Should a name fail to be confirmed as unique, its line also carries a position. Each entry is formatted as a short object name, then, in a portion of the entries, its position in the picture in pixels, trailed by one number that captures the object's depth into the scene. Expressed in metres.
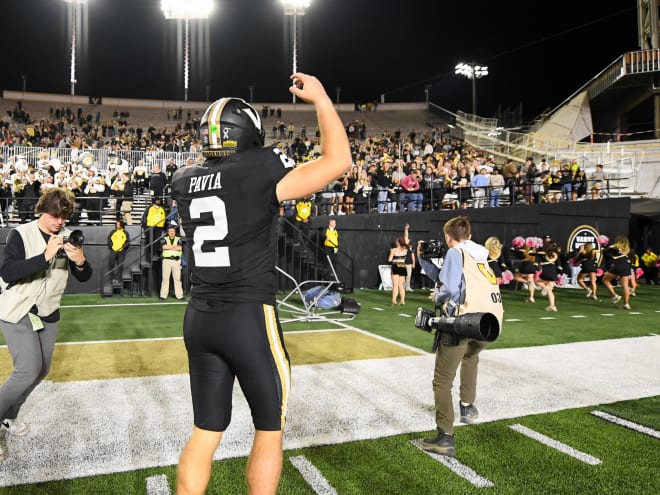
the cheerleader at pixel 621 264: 12.91
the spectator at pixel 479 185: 19.65
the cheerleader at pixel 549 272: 12.83
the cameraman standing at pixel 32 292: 3.56
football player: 2.07
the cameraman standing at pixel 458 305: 3.86
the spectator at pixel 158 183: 16.67
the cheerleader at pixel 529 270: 14.72
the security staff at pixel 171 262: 13.91
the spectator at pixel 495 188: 19.62
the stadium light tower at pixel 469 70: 42.53
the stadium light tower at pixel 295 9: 42.09
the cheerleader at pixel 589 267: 14.97
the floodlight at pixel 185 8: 42.19
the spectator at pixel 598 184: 20.50
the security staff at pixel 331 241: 16.00
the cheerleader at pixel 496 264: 9.16
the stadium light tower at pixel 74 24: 42.41
